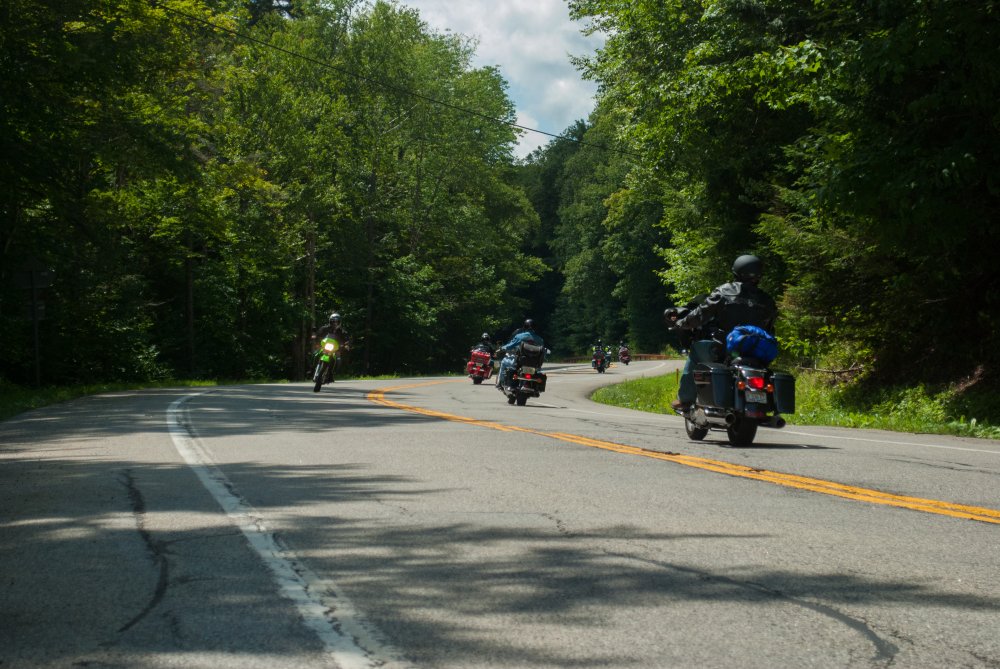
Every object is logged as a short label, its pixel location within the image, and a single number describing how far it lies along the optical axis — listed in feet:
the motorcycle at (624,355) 228.02
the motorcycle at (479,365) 118.73
